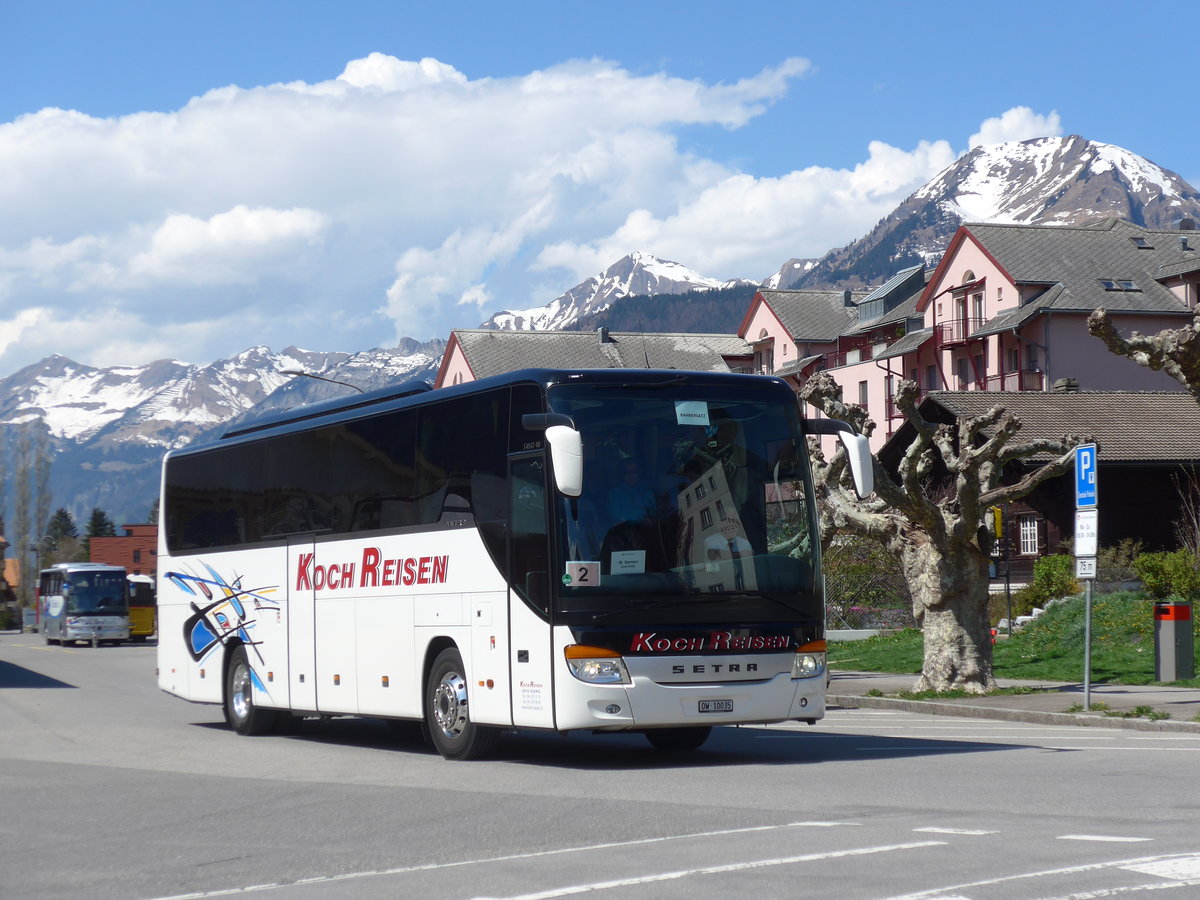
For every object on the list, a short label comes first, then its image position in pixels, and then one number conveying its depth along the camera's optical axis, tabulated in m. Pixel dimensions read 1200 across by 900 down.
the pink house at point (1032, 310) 64.75
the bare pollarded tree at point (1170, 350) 21.02
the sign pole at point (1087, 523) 18.80
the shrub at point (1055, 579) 36.03
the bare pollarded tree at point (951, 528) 21.62
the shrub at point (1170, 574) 30.97
